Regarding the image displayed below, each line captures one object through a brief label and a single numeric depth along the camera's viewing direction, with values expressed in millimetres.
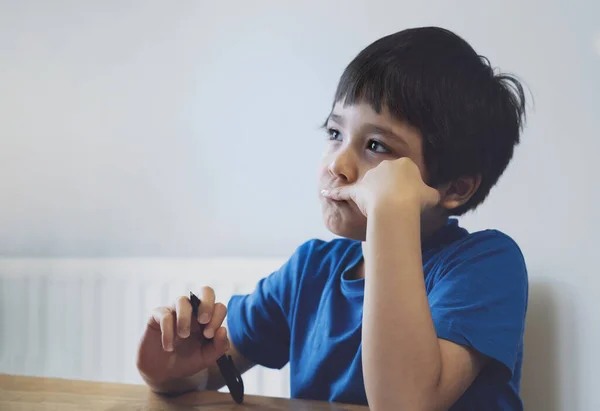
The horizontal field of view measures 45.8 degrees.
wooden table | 752
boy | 679
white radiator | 1416
